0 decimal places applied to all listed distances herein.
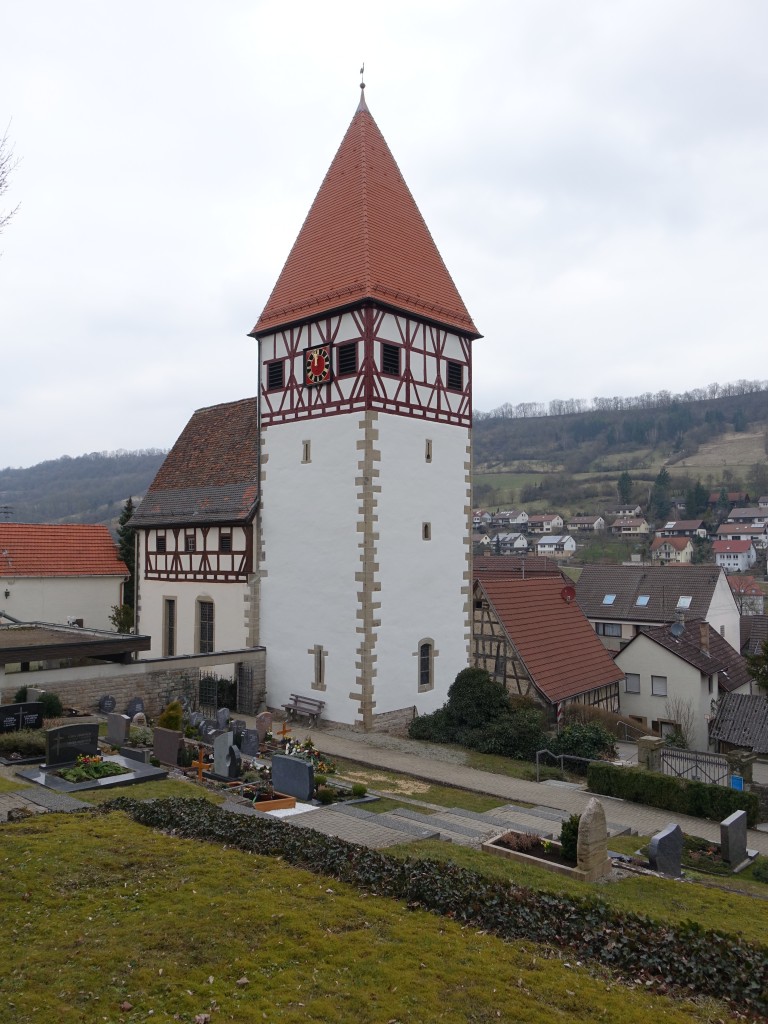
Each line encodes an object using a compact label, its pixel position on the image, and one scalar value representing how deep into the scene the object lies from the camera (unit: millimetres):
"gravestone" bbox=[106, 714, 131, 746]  17391
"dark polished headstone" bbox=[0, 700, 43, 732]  17094
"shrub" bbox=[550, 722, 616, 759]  21000
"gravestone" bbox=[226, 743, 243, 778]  15078
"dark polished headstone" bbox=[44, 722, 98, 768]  14500
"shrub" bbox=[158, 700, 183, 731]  17766
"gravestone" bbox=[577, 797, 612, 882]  10578
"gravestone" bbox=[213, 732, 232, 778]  15109
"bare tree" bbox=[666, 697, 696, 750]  31578
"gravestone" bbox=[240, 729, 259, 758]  17531
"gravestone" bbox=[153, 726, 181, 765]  16031
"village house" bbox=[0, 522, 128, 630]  31875
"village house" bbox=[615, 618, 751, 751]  32062
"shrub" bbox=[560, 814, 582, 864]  11008
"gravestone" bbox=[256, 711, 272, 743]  19203
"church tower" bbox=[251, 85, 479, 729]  22203
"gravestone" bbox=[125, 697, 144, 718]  21594
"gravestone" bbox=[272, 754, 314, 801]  13891
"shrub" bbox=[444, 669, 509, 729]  22562
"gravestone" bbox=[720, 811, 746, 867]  13172
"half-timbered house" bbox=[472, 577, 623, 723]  24312
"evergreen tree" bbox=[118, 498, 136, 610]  35281
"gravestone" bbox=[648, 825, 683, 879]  11453
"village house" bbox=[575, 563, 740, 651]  42375
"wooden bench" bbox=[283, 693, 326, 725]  22734
